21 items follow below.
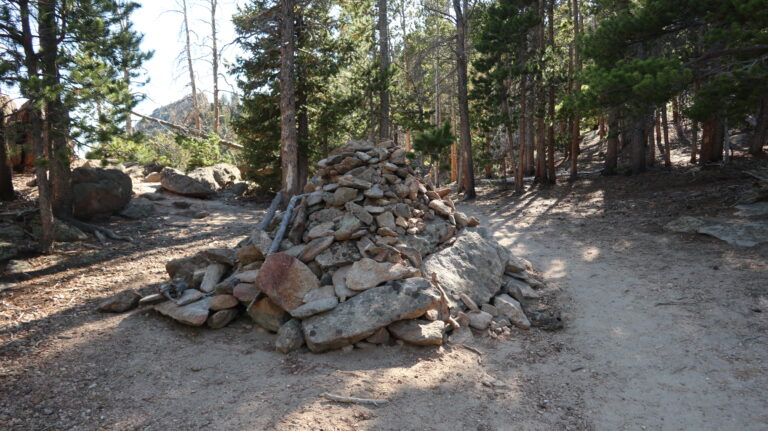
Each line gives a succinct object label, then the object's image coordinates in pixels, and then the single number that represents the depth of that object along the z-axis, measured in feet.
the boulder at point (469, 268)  21.35
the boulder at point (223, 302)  19.21
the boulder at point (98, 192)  37.86
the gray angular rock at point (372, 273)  18.45
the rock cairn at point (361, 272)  17.66
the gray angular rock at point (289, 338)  16.97
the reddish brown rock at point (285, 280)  18.28
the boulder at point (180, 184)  55.01
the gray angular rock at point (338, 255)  19.60
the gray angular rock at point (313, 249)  19.99
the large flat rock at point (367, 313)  16.88
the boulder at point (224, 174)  65.62
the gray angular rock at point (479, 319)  19.81
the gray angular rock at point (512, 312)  20.72
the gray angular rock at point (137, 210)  41.42
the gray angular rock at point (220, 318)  18.92
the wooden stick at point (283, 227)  20.70
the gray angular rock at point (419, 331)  17.24
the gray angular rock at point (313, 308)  17.60
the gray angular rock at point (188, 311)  18.54
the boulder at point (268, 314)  18.48
